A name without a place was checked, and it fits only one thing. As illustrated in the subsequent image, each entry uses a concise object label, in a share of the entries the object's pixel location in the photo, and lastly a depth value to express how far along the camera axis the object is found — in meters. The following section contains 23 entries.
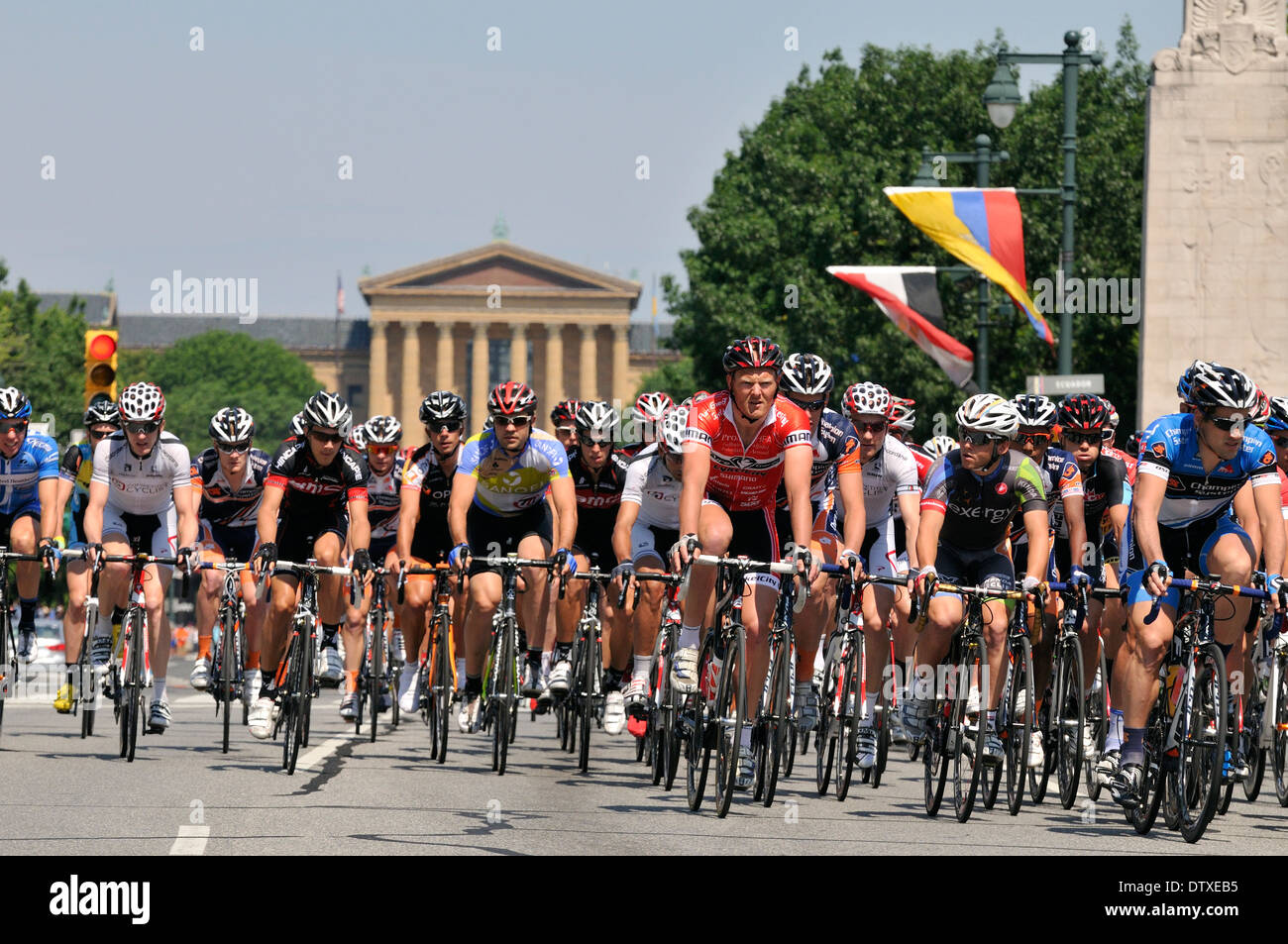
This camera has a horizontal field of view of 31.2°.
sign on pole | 22.94
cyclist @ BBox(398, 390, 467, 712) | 14.63
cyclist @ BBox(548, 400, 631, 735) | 14.20
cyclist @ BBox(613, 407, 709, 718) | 13.16
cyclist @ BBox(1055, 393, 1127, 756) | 13.06
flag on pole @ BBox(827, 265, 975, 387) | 29.19
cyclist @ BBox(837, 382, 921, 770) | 12.91
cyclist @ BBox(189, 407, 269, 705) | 14.98
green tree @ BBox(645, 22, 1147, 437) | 45.03
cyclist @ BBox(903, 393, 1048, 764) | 11.40
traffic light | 18.70
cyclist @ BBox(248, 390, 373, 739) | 13.30
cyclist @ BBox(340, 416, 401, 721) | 16.58
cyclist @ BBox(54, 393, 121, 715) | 15.13
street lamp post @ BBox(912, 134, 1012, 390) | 31.02
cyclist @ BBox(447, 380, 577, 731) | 13.12
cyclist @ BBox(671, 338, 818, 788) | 10.60
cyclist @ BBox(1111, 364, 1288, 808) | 10.37
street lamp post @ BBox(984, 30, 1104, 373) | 25.20
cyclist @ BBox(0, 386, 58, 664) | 14.50
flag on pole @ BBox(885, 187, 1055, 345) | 26.12
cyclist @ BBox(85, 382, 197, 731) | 13.96
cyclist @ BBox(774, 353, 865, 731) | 11.91
